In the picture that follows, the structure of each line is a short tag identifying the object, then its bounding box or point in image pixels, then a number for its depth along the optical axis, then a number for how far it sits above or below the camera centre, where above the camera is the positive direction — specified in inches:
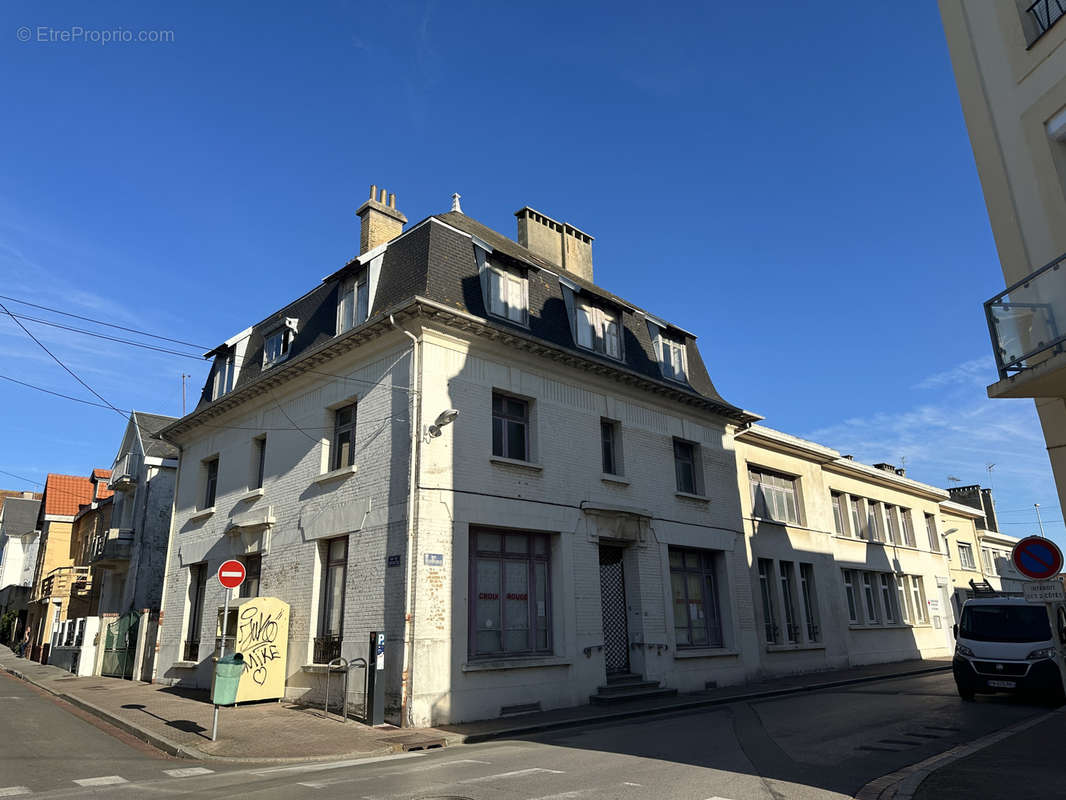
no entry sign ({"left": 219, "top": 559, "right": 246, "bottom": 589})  456.4 +39.2
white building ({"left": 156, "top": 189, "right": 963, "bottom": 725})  530.6 +119.2
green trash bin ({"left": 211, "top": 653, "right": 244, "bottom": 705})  423.2 -22.2
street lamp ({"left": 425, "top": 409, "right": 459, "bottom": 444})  527.5 +147.6
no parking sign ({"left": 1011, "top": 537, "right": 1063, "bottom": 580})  303.9 +23.5
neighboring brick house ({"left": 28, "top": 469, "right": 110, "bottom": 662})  1164.5 +161.3
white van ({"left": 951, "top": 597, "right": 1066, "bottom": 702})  538.9 -24.9
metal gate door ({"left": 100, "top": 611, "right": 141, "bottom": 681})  850.8 -5.5
